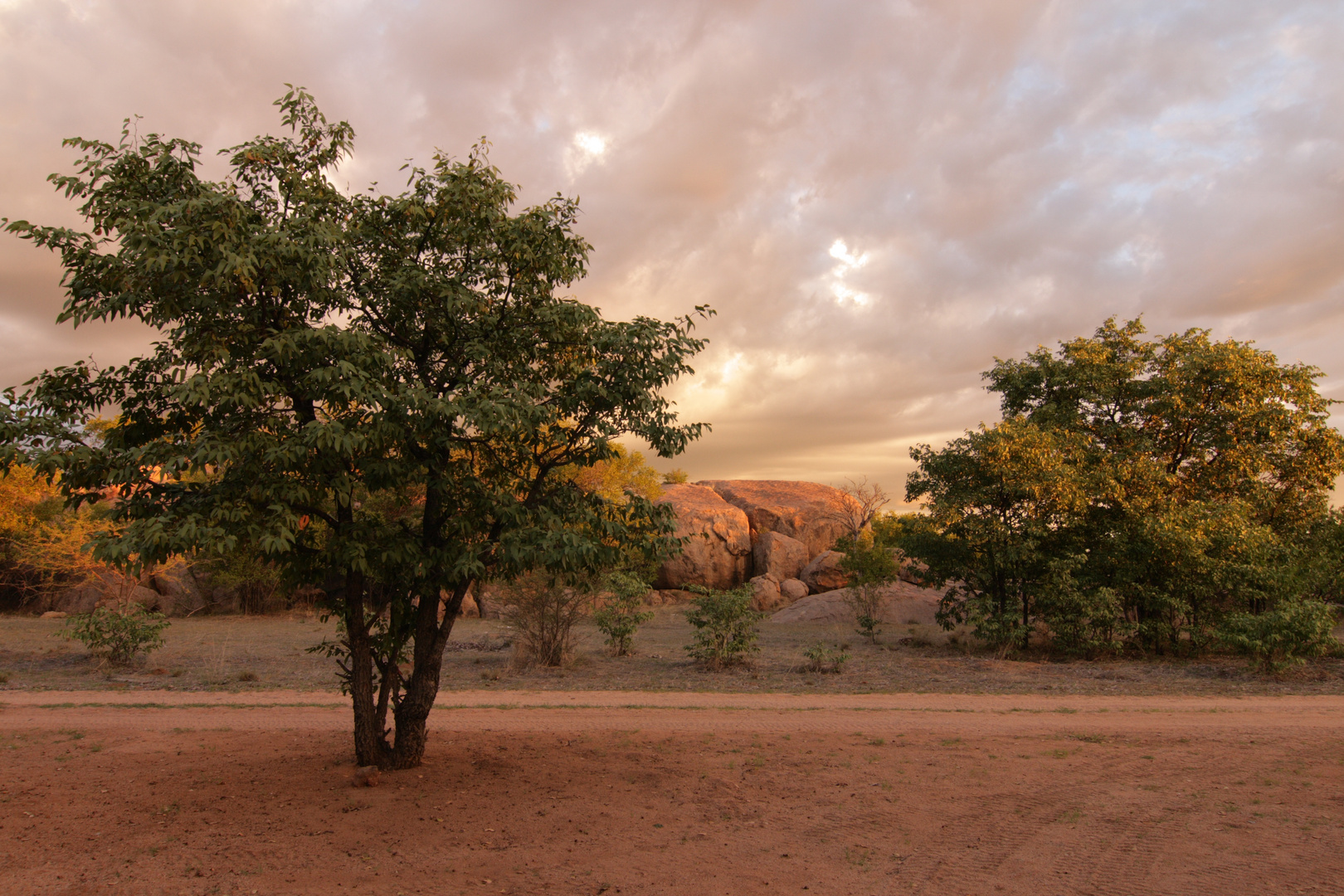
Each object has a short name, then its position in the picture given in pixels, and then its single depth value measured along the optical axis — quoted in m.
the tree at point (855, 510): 44.91
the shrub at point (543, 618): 15.58
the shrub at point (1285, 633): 14.26
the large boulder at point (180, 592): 31.81
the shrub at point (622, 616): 16.45
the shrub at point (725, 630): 15.23
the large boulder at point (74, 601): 32.47
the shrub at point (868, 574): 22.09
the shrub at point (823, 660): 14.96
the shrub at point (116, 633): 14.98
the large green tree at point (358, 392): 5.43
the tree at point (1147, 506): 16.64
